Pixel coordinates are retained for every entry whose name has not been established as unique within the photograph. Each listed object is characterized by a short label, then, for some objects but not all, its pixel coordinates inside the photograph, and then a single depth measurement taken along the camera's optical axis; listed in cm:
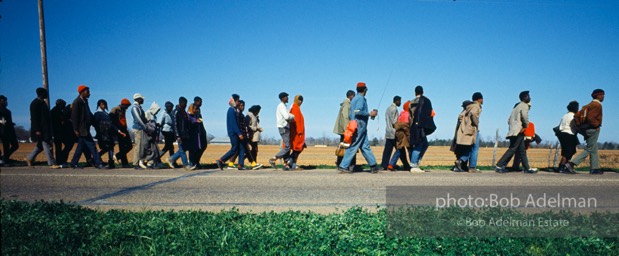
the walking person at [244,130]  967
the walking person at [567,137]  947
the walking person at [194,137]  973
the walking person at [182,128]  952
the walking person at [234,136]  941
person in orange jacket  937
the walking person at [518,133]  922
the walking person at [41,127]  898
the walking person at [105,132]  962
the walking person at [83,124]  905
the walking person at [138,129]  973
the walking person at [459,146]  955
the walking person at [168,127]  1014
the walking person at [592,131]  902
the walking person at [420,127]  919
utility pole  1118
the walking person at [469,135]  926
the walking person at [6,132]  955
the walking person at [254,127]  1059
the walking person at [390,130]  964
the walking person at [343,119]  931
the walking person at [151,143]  982
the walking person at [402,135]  929
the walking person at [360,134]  858
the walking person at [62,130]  988
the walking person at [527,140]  948
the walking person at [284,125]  920
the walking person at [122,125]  998
